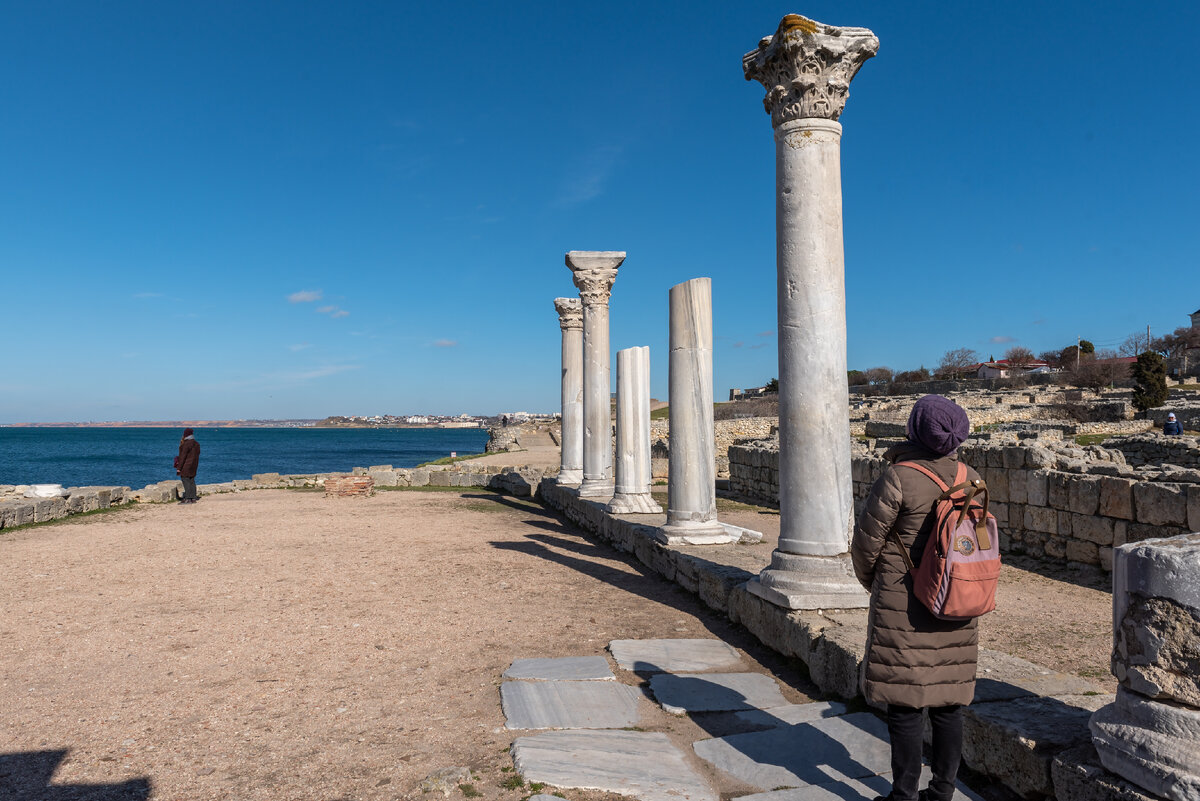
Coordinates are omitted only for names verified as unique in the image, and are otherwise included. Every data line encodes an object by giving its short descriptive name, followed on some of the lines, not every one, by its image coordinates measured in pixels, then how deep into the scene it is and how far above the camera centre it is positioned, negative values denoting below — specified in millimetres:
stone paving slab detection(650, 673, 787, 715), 4551 -1750
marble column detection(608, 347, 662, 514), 11430 -278
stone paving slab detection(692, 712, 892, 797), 3518 -1684
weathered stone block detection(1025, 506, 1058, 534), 9469 -1357
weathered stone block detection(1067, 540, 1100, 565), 8922 -1665
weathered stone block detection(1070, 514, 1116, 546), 8703 -1353
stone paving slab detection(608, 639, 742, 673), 5344 -1767
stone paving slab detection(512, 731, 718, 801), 3492 -1722
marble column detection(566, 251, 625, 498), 13258 +1032
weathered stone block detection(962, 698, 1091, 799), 2977 -1335
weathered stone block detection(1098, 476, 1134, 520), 8406 -955
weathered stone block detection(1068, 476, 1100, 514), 8789 -968
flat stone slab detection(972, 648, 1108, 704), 3592 -1342
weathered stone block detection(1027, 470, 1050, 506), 9547 -952
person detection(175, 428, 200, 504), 16641 -889
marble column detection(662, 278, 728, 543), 8570 +63
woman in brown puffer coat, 2932 -870
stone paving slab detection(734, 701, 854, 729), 4215 -1707
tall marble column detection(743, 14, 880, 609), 5605 +803
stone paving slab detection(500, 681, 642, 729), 4316 -1749
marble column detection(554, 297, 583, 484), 16141 +659
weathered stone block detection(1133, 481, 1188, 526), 7828 -966
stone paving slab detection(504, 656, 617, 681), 5102 -1757
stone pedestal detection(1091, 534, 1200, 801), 2391 -862
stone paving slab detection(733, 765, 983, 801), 3273 -1665
